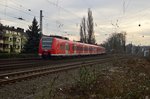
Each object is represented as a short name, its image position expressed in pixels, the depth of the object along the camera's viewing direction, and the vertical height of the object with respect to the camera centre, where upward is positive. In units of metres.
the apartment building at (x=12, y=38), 52.23 +4.41
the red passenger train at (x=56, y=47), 18.77 +0.58
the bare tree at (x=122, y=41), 55.71 +3.61
